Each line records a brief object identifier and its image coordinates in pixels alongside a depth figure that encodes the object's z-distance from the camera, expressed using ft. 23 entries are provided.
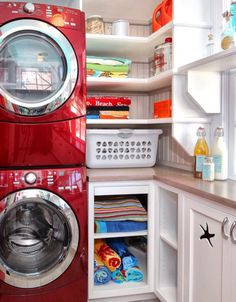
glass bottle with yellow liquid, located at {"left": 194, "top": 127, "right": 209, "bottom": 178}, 5.18
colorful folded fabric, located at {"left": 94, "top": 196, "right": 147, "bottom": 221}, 5.56
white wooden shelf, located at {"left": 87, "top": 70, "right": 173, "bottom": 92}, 5.94
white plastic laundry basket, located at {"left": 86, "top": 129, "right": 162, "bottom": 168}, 6.19
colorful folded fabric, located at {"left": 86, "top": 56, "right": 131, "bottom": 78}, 6.07
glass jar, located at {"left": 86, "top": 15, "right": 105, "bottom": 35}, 6.18
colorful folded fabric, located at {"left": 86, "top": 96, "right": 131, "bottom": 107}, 6.16
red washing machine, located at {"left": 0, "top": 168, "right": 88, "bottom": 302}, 4.77
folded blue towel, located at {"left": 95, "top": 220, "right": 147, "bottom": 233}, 5.47
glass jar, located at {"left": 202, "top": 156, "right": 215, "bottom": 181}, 4.90
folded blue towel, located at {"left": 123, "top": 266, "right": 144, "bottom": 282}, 5.71
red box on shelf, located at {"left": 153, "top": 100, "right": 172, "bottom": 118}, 5.87
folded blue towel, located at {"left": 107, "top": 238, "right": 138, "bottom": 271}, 5.79
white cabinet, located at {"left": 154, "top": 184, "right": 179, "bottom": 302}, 5.44
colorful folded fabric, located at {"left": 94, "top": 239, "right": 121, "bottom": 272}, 5.65
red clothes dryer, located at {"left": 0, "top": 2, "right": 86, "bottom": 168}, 4.78
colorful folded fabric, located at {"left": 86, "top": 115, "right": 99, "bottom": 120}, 6.20
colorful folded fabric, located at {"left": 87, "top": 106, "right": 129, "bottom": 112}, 6.22
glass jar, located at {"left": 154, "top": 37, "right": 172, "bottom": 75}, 5.82
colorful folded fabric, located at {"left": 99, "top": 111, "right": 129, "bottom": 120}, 6.21
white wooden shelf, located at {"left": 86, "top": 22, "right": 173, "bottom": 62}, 6.00
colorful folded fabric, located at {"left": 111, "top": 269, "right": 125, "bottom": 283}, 5.70
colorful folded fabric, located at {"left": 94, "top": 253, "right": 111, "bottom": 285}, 5.57
